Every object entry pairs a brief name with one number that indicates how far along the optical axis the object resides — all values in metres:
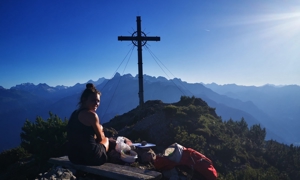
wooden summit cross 12.53
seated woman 4.36
